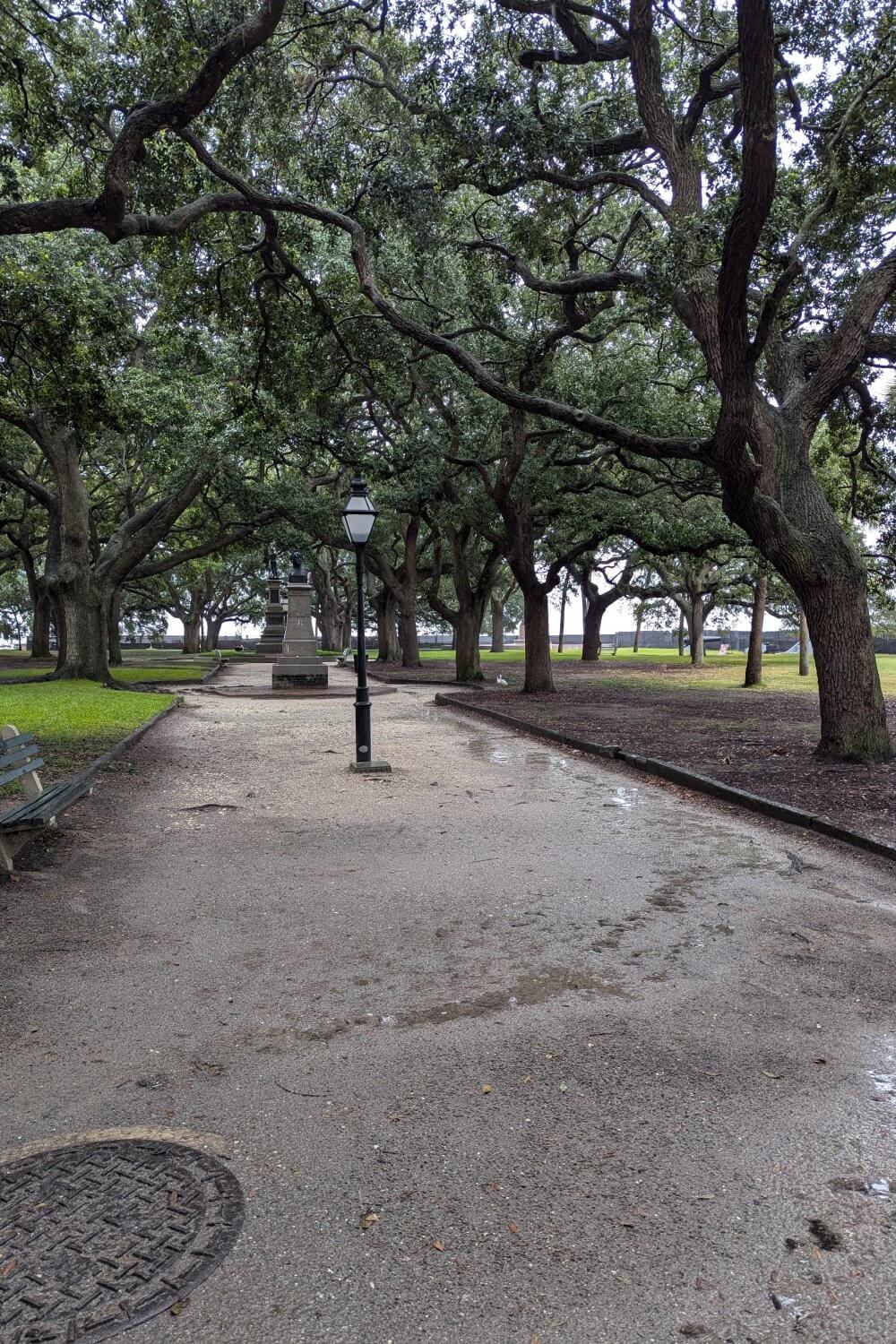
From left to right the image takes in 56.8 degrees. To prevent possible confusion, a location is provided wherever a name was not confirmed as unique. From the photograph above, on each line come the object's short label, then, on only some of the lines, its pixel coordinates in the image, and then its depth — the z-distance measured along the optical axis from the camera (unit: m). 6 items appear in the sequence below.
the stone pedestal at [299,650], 23.91
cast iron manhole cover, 2.02
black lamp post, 10.09
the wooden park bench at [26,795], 5.72
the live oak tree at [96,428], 9.88
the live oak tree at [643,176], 8.68
